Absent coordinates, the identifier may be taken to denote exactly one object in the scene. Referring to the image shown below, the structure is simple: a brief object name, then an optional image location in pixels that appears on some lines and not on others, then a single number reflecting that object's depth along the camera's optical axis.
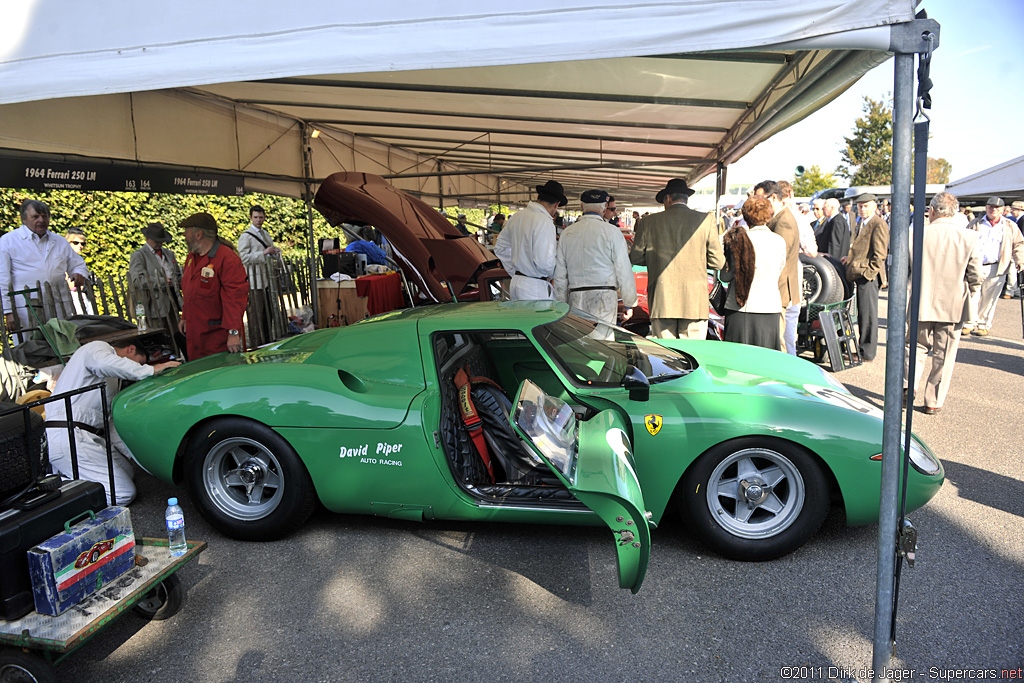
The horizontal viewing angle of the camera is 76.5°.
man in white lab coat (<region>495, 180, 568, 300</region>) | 6.15
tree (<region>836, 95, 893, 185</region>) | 41.72
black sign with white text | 5.71
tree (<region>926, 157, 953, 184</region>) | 53.03
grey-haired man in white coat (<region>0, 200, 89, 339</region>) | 6.21
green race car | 3.08
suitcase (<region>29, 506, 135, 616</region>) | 2.35
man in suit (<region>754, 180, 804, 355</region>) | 6.04
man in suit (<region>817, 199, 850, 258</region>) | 9.41
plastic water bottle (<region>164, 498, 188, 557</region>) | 2.79
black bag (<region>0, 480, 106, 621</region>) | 2.32
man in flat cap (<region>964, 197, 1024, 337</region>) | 9.90
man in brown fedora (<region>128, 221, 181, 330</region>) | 7.30
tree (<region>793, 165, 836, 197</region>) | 47.97
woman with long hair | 5.41
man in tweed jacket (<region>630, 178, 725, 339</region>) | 5.71
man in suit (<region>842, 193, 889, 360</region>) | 7.05
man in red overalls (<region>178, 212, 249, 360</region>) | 5.36
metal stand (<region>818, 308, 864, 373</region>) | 6.95
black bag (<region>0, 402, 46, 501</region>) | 2.44
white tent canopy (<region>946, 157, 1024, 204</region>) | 14.89
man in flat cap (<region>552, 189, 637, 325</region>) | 5.68
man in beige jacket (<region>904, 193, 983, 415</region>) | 5.57
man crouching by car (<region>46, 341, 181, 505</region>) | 3.98
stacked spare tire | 7.47
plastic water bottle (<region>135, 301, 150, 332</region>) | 7.21
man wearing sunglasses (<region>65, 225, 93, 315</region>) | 6.89
